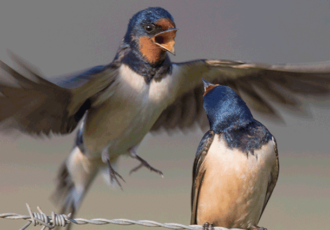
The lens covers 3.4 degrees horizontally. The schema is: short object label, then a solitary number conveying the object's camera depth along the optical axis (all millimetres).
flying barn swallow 3143
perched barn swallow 3105
